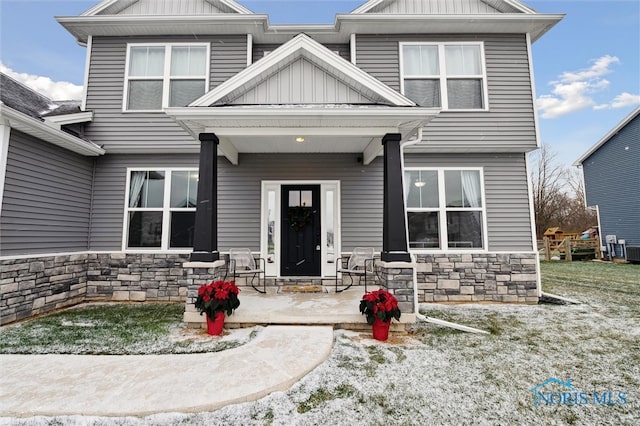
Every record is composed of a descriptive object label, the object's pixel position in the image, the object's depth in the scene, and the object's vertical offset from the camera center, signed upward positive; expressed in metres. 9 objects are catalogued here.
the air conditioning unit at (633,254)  12.07 -0.57
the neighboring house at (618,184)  12.53 +2.64
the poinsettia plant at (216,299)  3.84 -0.76
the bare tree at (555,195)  20.81 +3.43
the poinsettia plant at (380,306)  3.73 -0.84
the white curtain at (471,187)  6.30 +1.16
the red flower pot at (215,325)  3.91 -1.11
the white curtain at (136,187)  6.20 +1.16
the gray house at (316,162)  6.01 +1.69
